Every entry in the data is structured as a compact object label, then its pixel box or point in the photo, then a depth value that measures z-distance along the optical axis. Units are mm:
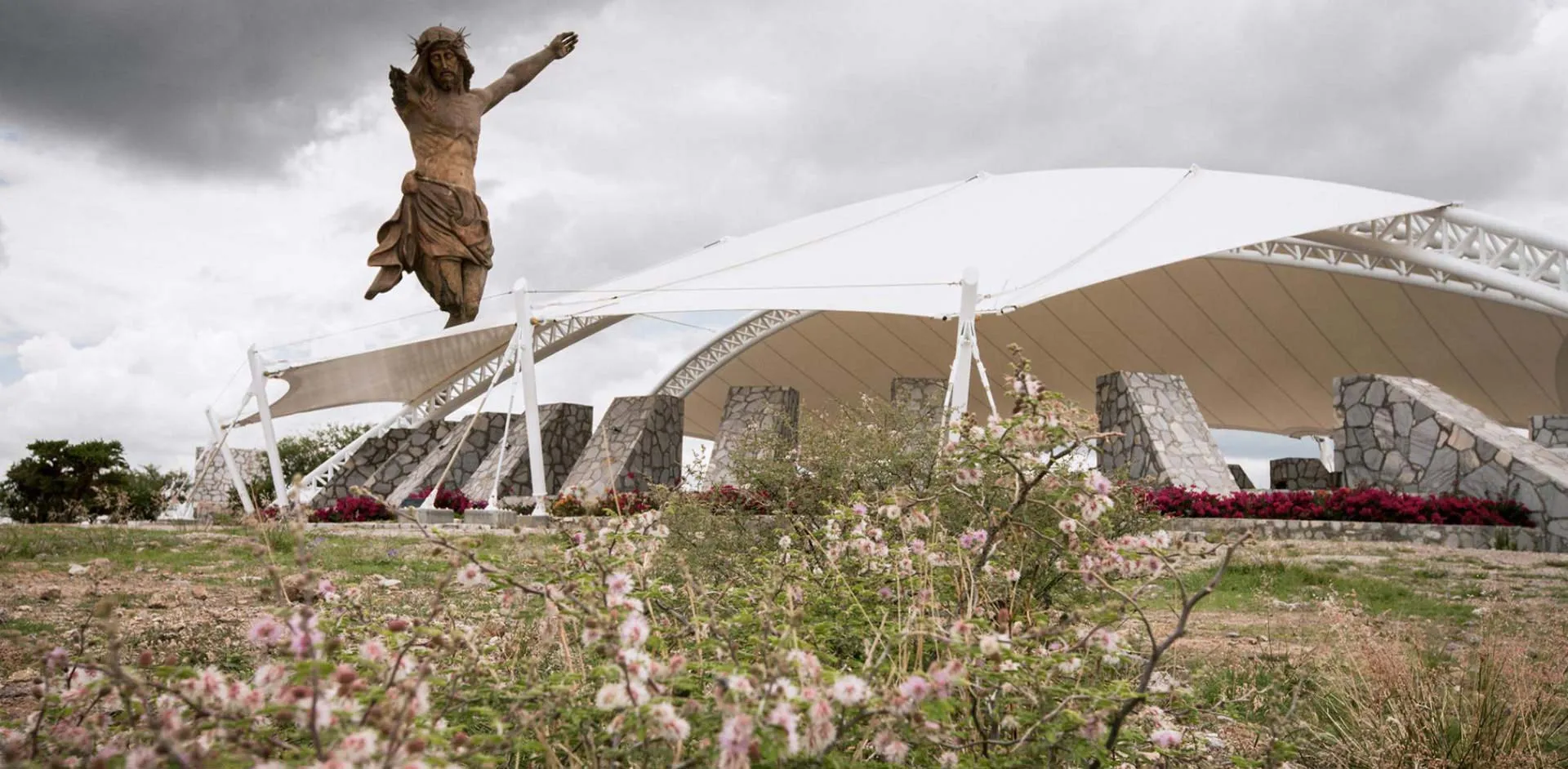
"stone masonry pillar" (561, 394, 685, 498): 15758
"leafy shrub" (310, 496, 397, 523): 13875
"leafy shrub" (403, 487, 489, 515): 13750
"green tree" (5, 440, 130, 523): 20453
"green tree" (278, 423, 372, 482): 32750
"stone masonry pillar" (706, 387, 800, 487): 14852
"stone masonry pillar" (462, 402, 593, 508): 16953
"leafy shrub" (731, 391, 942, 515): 5727
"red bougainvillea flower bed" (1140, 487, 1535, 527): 9797
